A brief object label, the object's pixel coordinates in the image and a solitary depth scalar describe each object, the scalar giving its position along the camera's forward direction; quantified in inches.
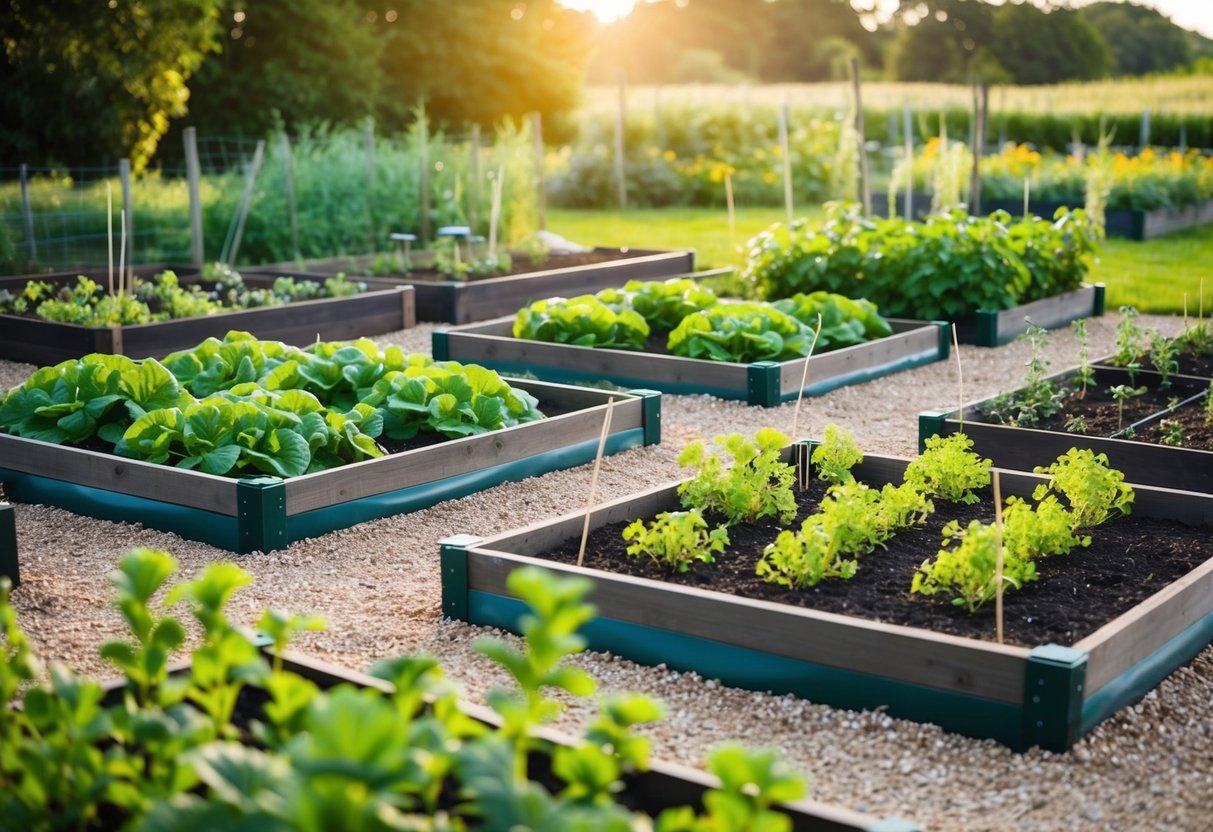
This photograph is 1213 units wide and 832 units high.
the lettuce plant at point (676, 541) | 150.0
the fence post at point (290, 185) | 447.2
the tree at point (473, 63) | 1010.7
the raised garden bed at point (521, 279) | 372.2
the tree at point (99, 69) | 591.5
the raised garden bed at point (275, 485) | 178.5
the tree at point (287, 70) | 879.7
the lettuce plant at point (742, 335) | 277.0
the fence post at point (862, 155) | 418.9
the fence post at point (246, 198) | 425.7
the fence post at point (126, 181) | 382.3
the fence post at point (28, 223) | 442.0
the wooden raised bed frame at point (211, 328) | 298.8
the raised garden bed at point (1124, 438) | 197.0
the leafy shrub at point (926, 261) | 332.5
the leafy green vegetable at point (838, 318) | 292.1
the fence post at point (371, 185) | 461.4
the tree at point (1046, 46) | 1974.7
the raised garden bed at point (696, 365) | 268.1
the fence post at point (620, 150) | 717.3
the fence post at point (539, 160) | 481.1
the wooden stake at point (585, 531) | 149.5
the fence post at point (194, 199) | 406.6
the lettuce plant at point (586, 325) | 290.2
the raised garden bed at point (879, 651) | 120.8
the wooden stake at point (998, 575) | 128.3
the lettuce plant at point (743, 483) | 167.0
